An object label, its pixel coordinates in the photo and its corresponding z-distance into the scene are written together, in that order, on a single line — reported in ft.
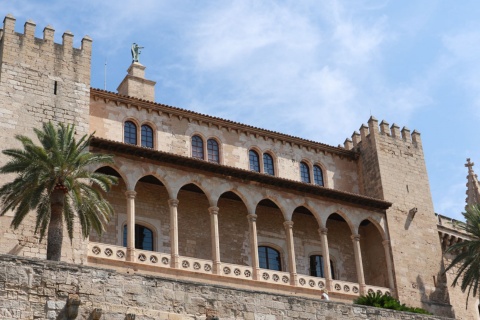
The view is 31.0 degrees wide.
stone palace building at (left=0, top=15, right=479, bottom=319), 119.44
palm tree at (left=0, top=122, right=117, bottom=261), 100.01
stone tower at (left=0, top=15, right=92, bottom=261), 116.98
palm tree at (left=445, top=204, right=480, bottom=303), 134.21
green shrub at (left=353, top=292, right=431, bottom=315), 109.91
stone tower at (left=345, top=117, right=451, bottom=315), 139.64
